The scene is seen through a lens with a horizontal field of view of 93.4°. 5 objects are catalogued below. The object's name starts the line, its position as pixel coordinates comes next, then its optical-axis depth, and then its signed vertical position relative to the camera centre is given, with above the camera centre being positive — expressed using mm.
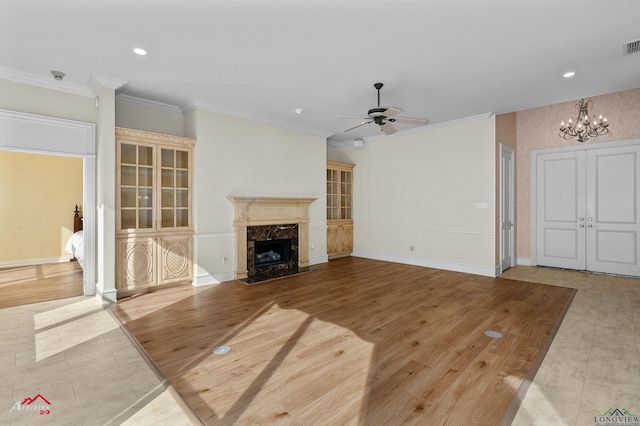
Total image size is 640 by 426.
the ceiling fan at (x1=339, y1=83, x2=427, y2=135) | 4047 +1340
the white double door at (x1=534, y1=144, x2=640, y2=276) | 5363 +59
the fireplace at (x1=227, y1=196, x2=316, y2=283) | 5387 -446
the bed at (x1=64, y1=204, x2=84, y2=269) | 5555 -533
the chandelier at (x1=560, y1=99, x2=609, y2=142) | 5598 +1647
